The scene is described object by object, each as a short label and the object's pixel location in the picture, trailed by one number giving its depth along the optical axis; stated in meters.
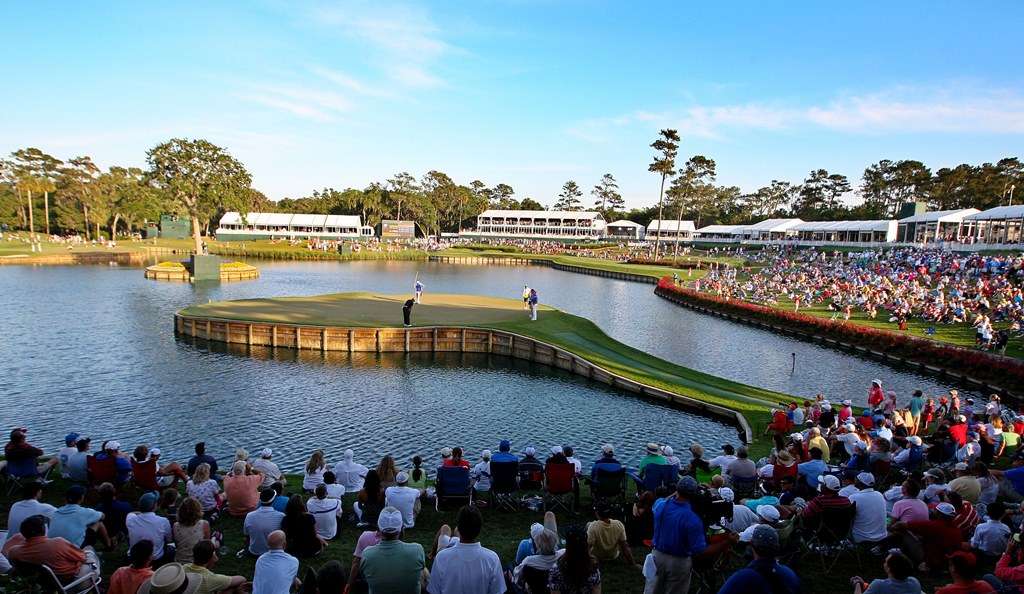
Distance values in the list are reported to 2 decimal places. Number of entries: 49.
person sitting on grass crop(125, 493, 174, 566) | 7.77
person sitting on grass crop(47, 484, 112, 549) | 7.71
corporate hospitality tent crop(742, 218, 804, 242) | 110.75
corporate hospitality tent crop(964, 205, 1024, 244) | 60.27
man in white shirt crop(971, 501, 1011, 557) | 8.00
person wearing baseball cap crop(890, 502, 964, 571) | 8.02
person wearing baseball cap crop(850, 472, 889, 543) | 8.56
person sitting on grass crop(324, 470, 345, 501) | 10.01
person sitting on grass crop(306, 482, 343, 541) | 9.09
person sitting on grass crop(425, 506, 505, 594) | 5.82
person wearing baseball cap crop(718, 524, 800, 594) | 4.92
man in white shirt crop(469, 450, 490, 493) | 12.00
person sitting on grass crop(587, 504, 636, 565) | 8.41
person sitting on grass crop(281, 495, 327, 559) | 8.09
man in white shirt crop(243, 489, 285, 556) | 8.24
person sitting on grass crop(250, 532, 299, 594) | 6.18
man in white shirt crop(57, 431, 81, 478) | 11.65
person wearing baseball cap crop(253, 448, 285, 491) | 11.07
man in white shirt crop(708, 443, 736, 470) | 11.76
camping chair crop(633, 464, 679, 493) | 11.16
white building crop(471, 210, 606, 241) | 155.00
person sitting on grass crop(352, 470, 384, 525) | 10.45
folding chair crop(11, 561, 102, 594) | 6.56
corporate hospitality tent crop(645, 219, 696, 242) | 141.75
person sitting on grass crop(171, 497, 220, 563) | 7.85
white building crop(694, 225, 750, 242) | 128.00
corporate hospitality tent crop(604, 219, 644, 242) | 147.19
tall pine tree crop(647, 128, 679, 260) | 92.56
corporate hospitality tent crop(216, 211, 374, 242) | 133.50
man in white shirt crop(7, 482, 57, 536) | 7.88
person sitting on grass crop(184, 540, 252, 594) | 6.06
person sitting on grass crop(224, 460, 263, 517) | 10.33
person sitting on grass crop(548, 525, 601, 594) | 5.79
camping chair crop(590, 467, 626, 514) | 11.02
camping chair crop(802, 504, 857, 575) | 8.49
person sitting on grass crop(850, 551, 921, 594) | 5.52
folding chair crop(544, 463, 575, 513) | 11.23
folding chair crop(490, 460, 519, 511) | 11.19
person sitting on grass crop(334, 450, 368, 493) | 11.91
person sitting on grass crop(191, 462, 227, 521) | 9.97
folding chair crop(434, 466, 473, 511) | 10.97
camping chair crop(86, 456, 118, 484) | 11.09
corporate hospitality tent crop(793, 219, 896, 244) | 91.94
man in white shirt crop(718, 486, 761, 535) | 8.47
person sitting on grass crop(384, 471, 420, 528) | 9.68
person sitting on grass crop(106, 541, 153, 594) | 6.12
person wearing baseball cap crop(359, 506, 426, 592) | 6.04
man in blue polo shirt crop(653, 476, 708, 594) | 6.32
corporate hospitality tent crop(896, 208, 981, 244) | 74.44
